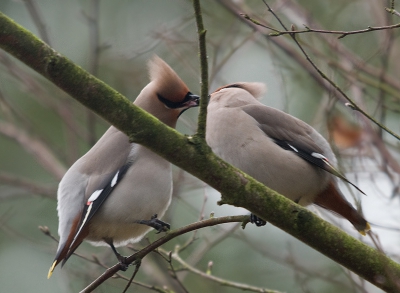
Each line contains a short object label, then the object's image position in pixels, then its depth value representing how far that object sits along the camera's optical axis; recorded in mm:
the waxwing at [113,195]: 8578
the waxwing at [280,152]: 9047
